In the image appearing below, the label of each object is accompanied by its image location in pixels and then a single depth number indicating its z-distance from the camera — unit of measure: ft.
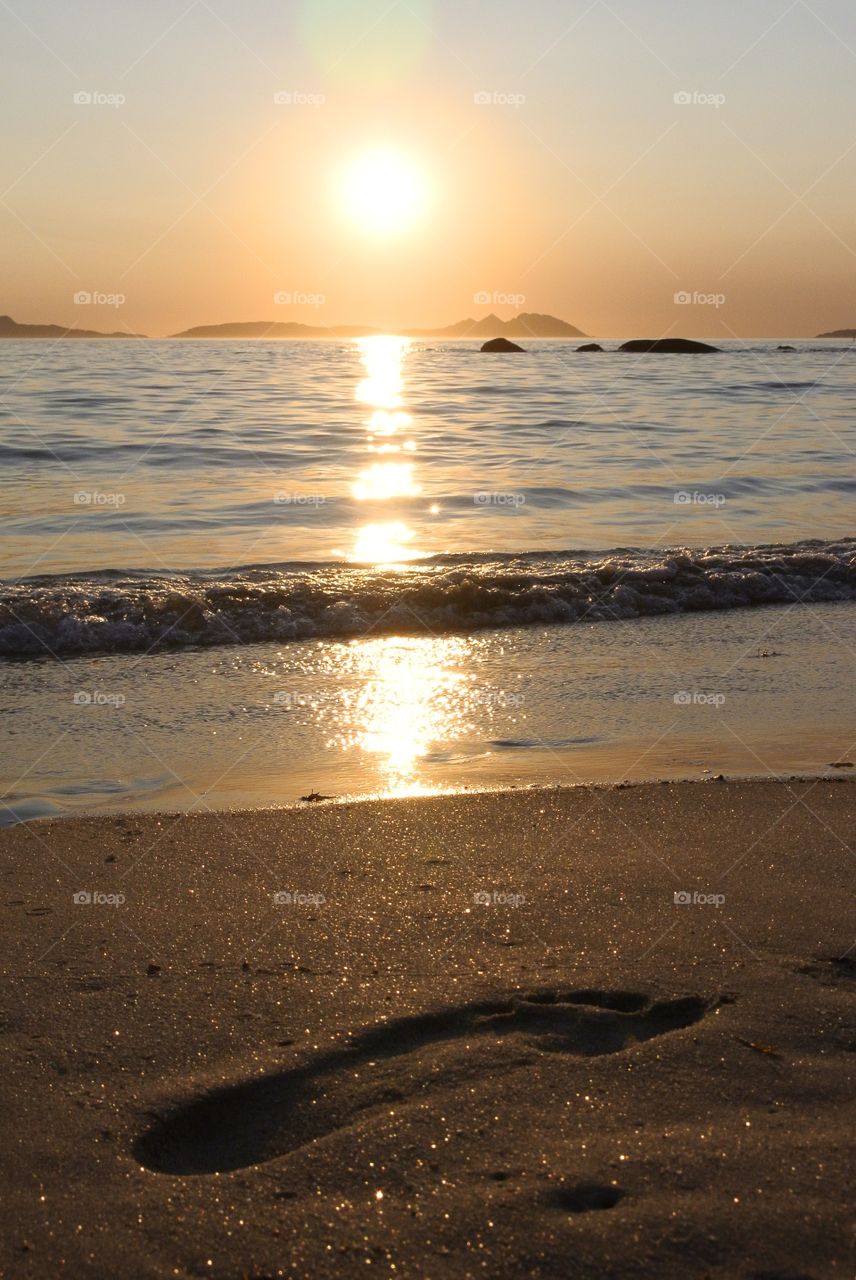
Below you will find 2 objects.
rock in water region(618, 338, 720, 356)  240.32
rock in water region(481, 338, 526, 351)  246.88
